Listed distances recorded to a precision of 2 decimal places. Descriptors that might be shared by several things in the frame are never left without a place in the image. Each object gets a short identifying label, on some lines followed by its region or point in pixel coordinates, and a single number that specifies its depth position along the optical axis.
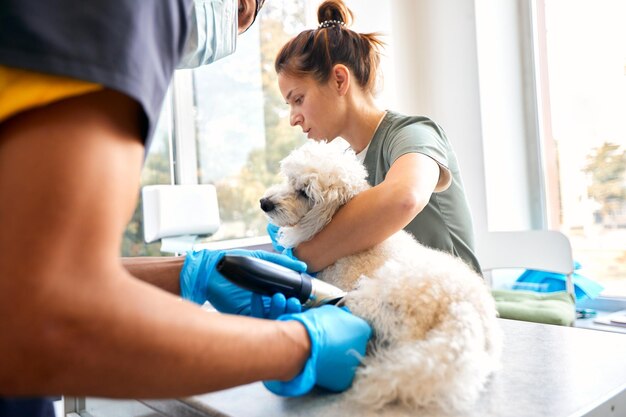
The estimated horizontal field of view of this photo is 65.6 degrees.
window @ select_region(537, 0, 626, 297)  2.36
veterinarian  0.27
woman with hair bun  1.00
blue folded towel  2.24
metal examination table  0.54
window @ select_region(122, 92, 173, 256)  1.87
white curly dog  0.53
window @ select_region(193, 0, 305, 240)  2.13
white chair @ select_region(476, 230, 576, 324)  2.03
